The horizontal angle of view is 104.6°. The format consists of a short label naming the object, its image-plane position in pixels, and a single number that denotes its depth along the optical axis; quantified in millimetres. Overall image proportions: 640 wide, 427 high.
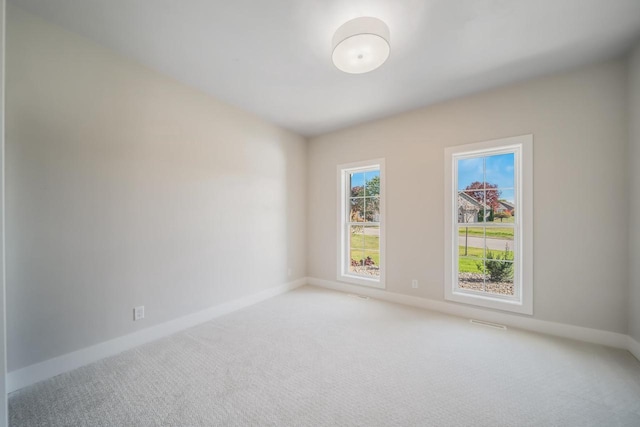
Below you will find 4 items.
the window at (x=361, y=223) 3922
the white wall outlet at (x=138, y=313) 2378
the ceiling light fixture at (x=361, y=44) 1783
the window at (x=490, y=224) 2729
